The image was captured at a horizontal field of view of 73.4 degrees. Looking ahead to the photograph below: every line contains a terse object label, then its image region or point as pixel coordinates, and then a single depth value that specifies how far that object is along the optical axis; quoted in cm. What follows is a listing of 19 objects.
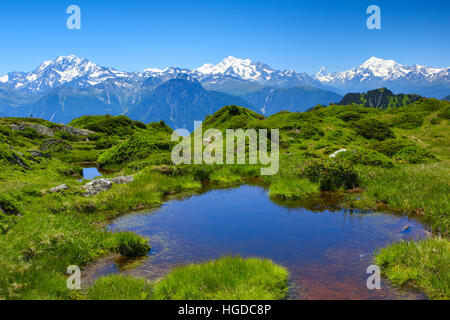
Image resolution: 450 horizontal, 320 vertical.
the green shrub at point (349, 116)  5864
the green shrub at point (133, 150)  3581
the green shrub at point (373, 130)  4682
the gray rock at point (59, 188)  1850
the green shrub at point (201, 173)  2641
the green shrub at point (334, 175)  2203
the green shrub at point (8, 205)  1414
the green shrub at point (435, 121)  5304
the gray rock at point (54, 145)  4534
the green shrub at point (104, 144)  5329
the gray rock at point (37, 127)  5966
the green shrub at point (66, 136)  6159
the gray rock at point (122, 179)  2242
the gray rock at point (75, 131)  6699
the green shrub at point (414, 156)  3077
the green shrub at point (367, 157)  2692
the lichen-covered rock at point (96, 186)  1961
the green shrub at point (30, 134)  5388
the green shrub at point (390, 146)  3453
